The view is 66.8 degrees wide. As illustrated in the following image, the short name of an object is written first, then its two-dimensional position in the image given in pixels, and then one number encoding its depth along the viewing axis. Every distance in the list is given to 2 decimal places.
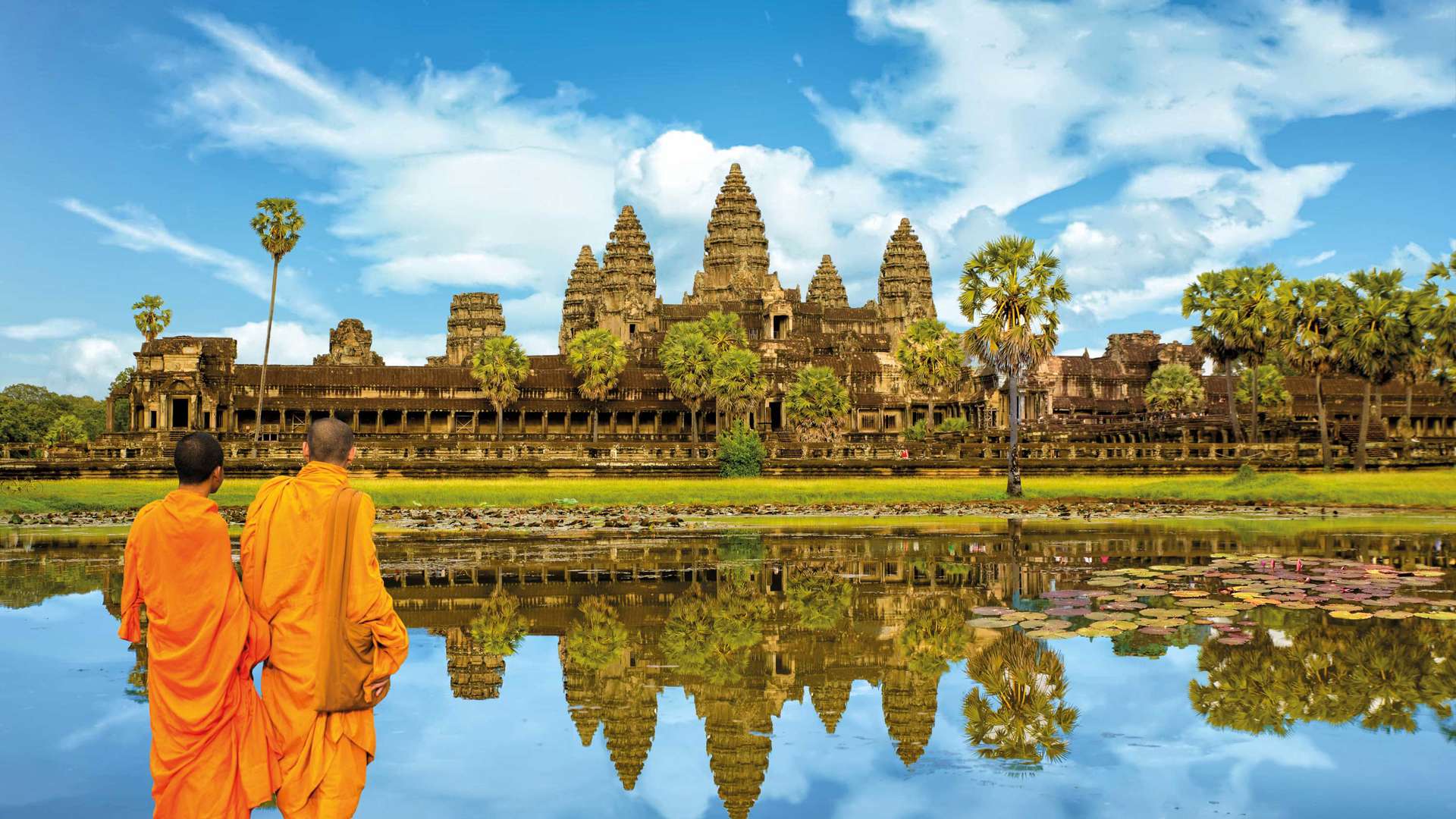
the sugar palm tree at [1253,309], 53.69
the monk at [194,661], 5.50
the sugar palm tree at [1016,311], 37.66
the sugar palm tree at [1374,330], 49.47
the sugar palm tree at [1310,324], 50.75
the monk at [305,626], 5.64
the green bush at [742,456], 42.00
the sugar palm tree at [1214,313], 55.12
